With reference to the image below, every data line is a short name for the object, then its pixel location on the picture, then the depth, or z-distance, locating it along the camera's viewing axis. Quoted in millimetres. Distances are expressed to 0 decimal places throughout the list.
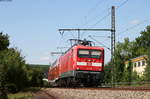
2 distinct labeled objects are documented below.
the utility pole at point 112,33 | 30828
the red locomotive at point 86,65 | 27688
